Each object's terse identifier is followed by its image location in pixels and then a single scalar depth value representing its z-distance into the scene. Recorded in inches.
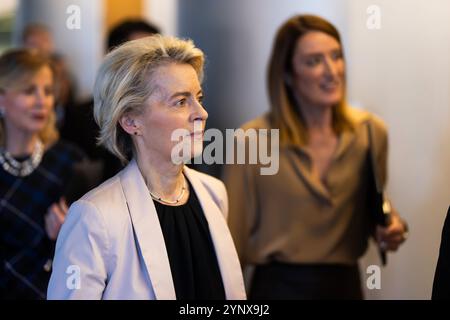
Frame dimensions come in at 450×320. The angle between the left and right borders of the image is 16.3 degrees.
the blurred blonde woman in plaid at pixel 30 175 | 163.1
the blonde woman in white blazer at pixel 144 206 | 118.0
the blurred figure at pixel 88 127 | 166.8
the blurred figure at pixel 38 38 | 345.7
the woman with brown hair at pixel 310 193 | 172.4
